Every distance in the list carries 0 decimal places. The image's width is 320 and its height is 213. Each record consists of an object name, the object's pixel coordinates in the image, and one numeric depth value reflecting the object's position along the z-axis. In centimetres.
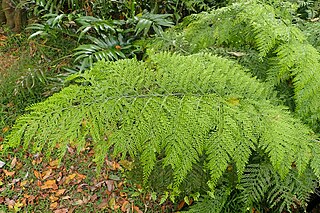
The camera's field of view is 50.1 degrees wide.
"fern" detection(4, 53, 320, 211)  134
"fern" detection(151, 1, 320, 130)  165
